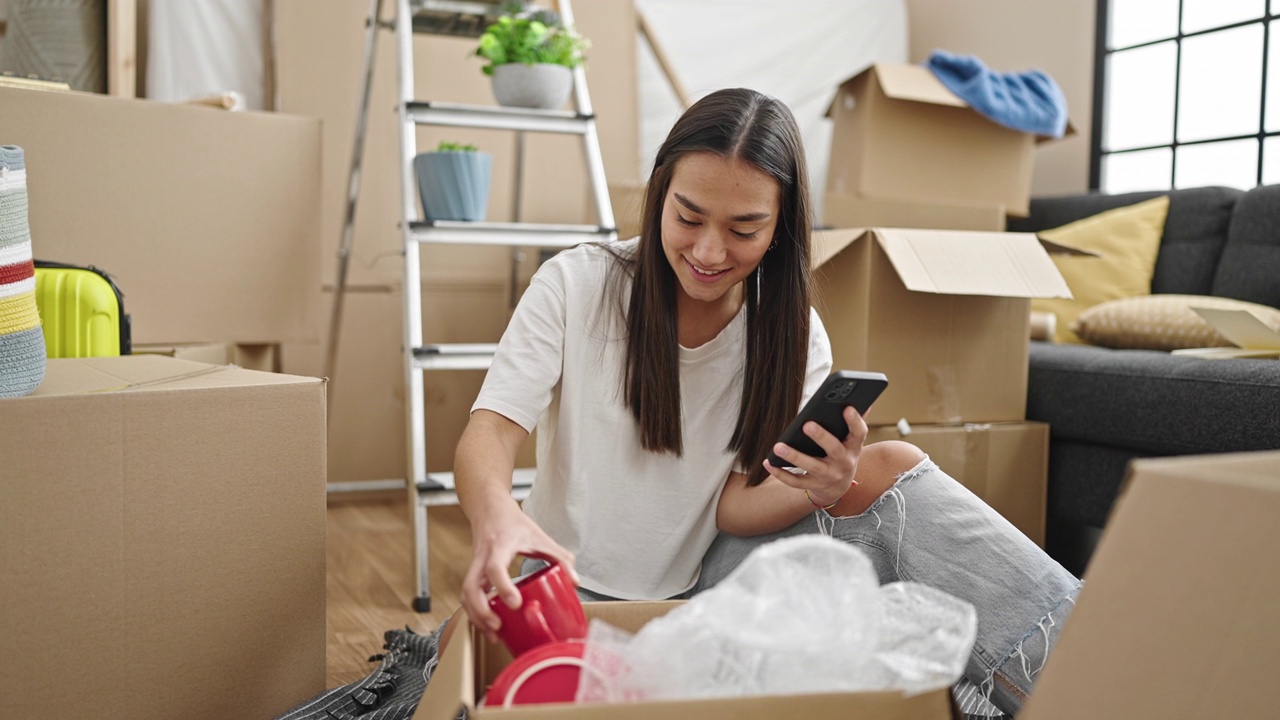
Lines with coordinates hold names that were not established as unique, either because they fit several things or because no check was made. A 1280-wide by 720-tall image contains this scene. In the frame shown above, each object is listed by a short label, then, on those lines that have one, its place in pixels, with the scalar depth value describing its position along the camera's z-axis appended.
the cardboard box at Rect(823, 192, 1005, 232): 2.06
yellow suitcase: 1.40
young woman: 1.08
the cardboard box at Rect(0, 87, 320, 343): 1.70
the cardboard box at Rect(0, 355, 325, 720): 0.94
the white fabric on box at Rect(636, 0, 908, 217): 3.17
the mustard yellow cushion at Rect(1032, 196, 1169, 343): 2.41
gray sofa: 1.68
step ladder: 1.87
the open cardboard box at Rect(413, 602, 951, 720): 0.62
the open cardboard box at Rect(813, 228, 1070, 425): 1.70
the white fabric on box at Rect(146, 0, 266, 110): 2.44
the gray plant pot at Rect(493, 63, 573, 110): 2.06
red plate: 0.72
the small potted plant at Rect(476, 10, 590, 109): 2.06
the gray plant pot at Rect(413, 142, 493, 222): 1.98
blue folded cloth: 2.36
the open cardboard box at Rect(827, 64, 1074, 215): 2.35
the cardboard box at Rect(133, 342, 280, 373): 1.74
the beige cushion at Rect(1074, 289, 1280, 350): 1.97
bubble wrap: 0.67
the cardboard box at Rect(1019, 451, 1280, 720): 0.58
